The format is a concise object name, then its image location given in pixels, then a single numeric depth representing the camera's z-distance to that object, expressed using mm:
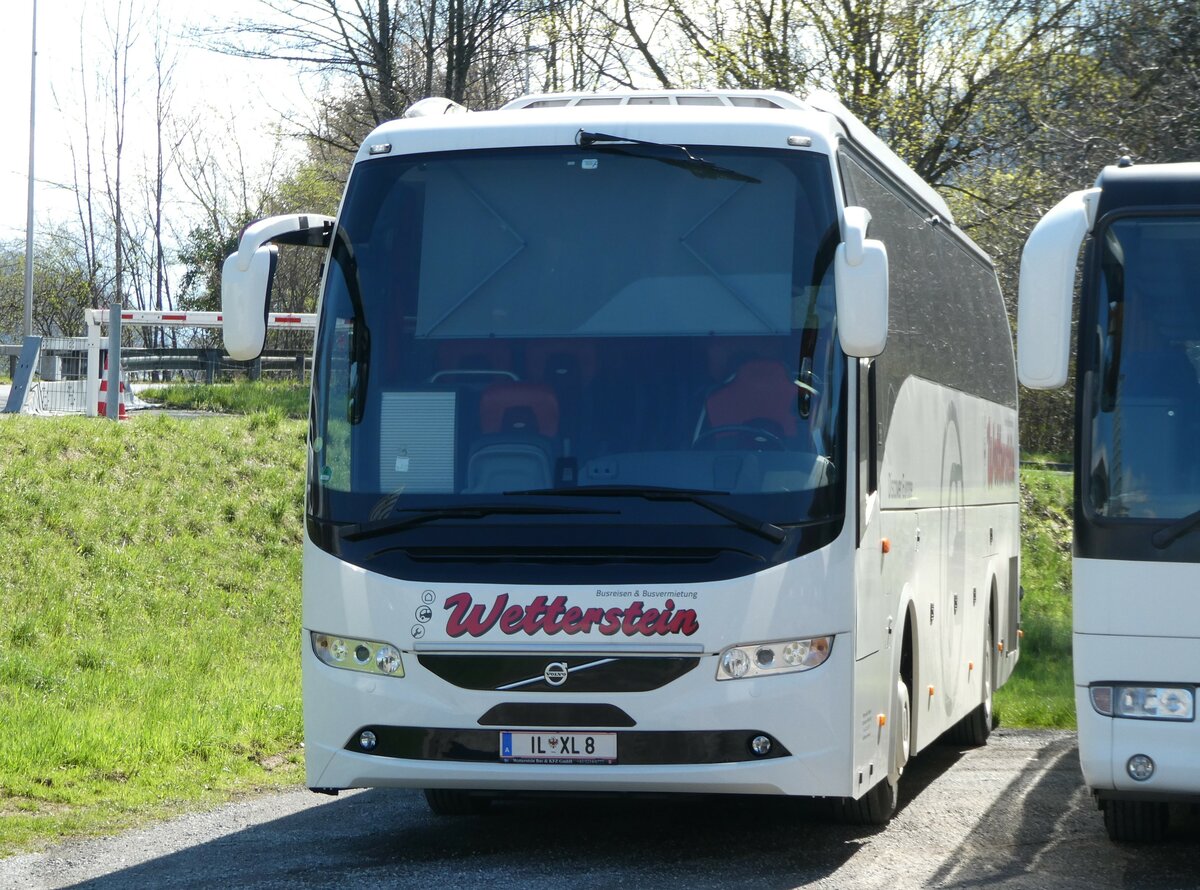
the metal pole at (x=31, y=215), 39188
